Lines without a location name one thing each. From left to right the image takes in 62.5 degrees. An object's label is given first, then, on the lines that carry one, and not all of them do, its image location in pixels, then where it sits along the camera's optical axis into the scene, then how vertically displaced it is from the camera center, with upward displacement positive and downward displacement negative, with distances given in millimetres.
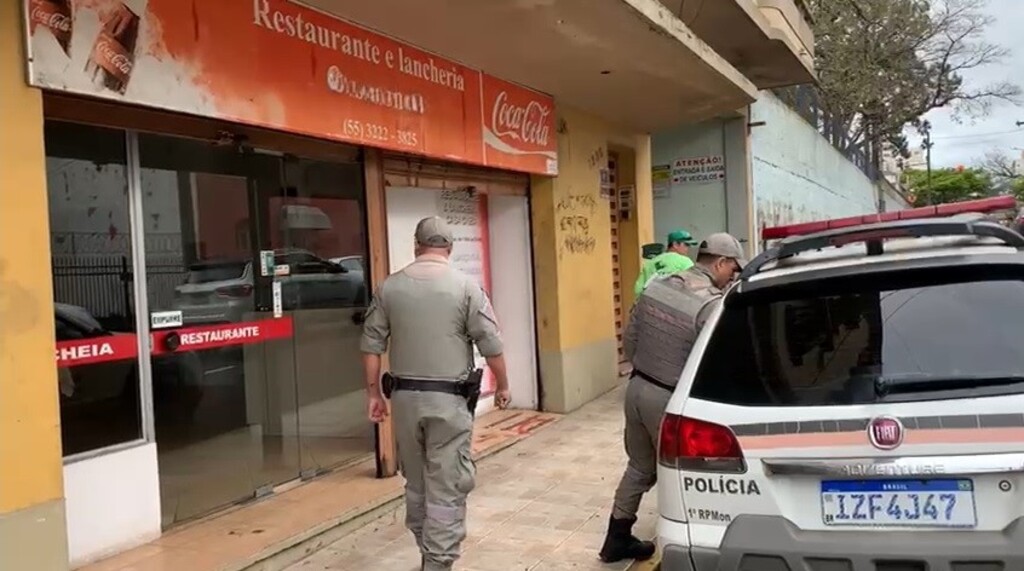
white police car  2650 -591
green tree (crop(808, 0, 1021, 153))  24078 +5474
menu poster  8109 +251
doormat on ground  7266 -1614
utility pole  55475 +5901
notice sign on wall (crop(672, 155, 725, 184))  13945 +1281
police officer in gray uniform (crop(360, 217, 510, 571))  4105 -567
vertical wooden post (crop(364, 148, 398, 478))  6031 +142
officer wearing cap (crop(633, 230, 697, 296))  7250 -98
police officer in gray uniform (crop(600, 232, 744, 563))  4281 -527
